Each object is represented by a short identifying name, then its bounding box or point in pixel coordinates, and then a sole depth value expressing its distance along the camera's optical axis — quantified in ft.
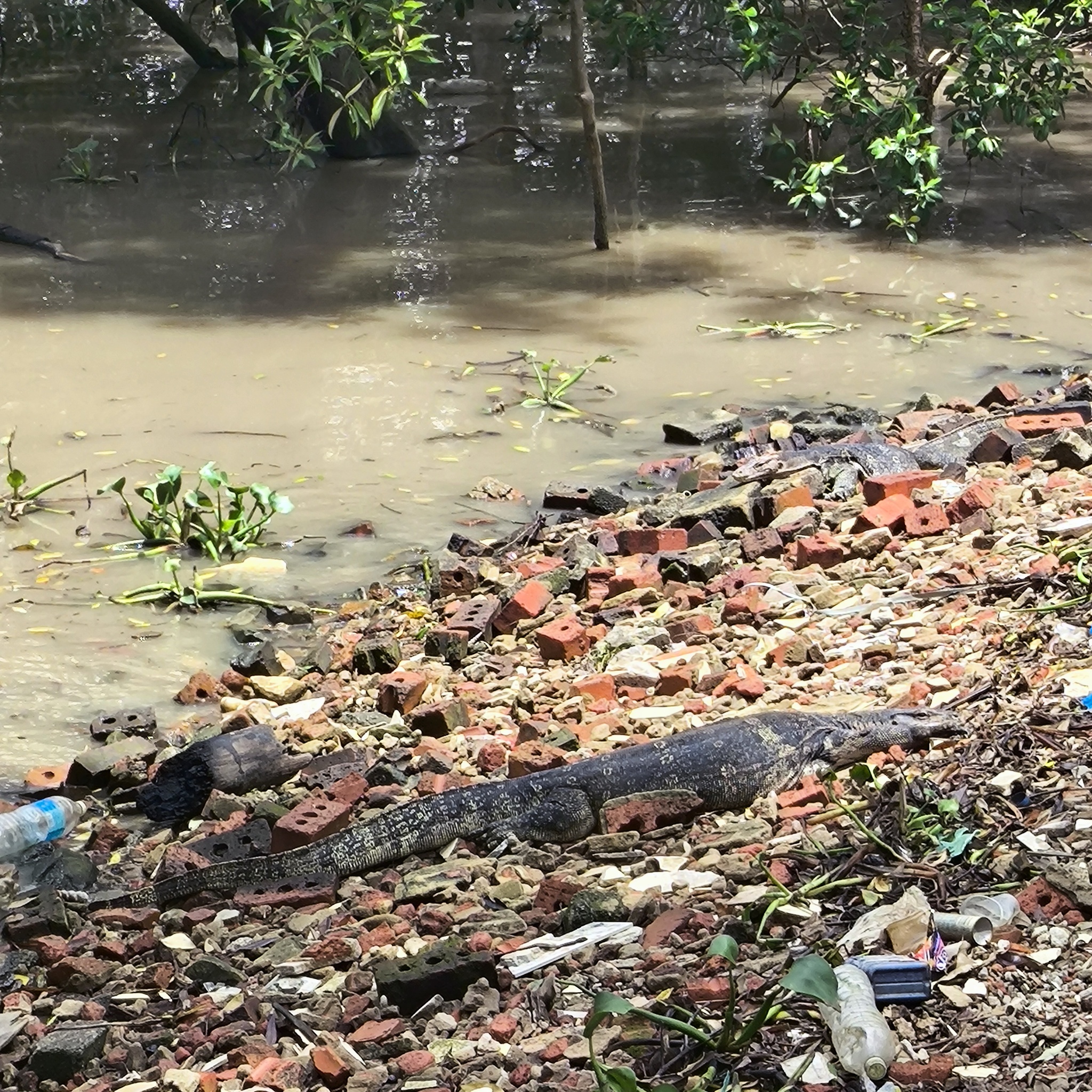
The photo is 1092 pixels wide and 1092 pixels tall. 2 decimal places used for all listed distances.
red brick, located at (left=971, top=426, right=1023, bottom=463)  22.26
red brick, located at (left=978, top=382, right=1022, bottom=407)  25.43
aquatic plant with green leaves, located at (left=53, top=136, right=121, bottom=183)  46.32
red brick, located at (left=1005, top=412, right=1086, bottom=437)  22.97
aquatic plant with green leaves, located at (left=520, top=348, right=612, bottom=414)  27.76
